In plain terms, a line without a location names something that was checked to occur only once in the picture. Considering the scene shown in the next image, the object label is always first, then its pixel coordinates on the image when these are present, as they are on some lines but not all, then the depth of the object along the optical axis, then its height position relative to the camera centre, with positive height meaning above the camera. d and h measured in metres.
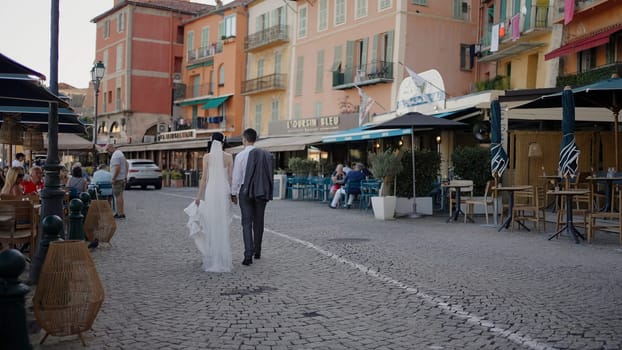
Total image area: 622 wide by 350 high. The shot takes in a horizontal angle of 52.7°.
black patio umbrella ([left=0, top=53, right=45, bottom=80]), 5.54 +0.92
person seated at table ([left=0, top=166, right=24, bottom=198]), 8.68 -0.20
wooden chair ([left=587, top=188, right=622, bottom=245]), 9.39 -0.73
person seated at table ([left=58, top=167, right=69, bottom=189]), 13.03 -0.20
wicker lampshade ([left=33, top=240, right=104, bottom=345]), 4.14 -0.83
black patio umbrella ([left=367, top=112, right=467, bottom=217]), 14.70 +1.26
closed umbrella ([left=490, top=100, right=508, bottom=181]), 12.26 +0.55
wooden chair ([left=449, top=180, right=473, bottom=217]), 13.50 -0.36
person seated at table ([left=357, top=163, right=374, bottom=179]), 18.38 +0.08
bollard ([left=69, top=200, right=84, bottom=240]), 7.41 -0.66
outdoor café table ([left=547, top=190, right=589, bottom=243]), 9.68 -0.52
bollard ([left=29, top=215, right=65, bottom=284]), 4.95 -0.49
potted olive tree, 14.33 +0.04
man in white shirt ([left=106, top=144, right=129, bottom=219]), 13.18 -0.14
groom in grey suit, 7.75 -0.18
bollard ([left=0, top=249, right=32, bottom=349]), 2.80 -0.61
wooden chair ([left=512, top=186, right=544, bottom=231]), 11.09 -0.56
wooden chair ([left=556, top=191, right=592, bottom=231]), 10.30 -0.59
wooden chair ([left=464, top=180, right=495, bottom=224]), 12.64 -0.52
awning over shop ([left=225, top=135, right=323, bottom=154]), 24.84 +1.29
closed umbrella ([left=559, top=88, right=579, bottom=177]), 10.55 +0.58
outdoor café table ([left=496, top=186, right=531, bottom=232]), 11.31 -0.47
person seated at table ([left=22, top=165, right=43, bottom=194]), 9.93 -0.24
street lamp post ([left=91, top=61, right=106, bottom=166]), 20.38 +3.15
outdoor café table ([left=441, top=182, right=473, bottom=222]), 13.32 -0.41
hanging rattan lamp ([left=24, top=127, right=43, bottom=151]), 16.01 +0.71
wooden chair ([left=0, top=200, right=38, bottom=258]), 6.68 -0.61
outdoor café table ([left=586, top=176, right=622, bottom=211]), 11.65 -0.24
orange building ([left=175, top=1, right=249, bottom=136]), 41.53 +7.19
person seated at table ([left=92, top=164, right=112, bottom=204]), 13.32 -0.25
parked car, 28.84 -0.19
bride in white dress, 7.20 -0.49
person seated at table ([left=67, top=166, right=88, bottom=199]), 11.76 -0.23
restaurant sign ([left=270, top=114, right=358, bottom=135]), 28.19 +2.36
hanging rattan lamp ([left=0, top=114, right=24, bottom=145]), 13.65 +0.82
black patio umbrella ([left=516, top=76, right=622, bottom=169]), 10.38 +1.50
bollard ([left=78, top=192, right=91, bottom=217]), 9.07 -0.45
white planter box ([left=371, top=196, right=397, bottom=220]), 14.29 -0.73
